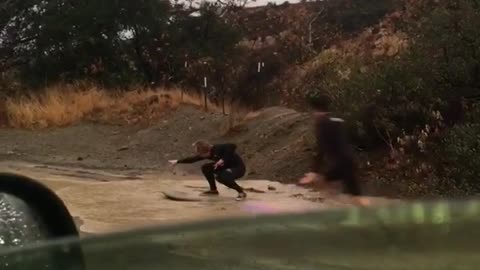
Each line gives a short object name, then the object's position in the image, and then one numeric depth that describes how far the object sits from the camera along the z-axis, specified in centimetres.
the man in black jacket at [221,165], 1390
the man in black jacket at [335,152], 980
